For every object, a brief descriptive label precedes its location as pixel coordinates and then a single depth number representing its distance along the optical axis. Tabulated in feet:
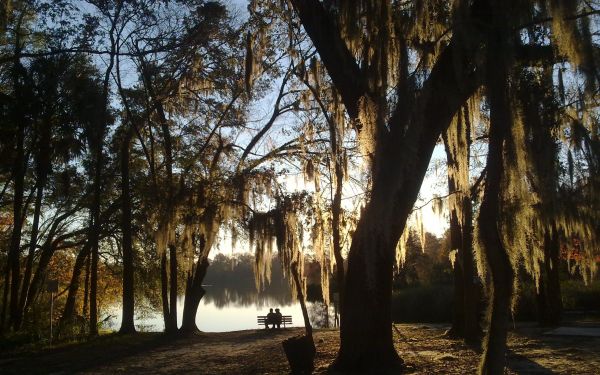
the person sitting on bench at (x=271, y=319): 56.34
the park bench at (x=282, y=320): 60.80
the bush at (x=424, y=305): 61.72
